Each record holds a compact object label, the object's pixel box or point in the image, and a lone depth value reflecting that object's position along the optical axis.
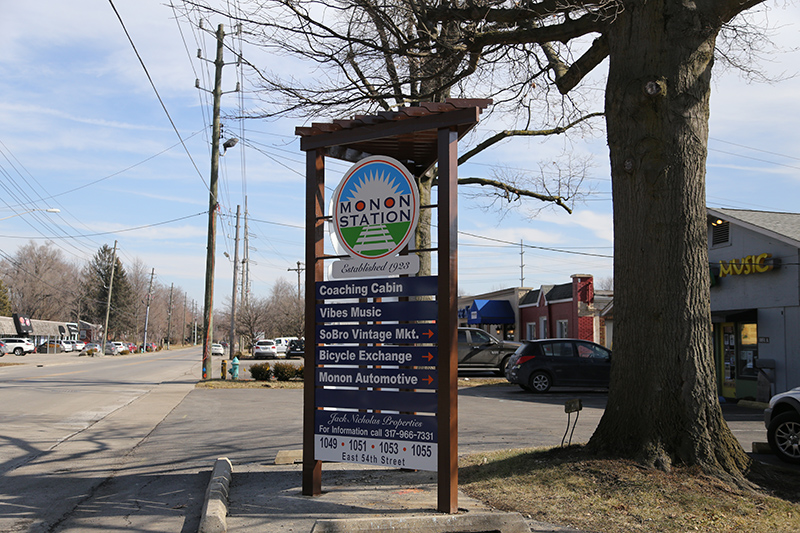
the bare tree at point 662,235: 6.16
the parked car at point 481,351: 24.89
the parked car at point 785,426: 8.28
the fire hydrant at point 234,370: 23.36
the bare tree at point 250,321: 58.53
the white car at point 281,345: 53.94
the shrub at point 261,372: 22.20
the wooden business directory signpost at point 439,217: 5.46
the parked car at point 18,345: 58.69
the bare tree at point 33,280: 89.62
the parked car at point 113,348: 72.62
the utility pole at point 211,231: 23.25
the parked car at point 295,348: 41.59
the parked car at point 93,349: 62.04
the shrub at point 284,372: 22.08
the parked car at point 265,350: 46.19
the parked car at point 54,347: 69.12
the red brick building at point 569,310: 31.91
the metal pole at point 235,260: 42.66
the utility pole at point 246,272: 57.84
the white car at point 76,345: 75.00
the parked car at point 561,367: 19.02
